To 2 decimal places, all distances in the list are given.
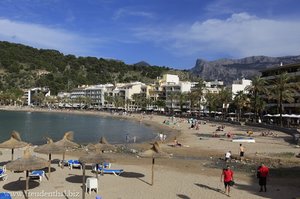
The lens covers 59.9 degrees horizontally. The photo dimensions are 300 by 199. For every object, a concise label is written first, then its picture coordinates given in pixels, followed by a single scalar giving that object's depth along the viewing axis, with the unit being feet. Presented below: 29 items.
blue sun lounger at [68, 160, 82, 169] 55.79
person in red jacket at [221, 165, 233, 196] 40.38
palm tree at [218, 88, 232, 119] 230.64
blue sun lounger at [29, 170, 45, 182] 46.19
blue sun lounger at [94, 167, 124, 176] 51.97
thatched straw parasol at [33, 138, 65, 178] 49.66
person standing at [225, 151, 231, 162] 67.64
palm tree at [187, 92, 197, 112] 269.36
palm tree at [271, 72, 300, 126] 145.12
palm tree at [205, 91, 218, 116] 249.01
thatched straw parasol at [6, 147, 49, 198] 37.91
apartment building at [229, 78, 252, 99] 300.05
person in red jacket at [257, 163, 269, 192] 42.34
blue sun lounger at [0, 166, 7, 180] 46.92
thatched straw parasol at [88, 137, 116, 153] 52.64
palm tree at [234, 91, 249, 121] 196.76
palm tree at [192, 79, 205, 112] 267.83
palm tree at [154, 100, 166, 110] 333.20
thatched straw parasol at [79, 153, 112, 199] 43.04
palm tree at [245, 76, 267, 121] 169.50
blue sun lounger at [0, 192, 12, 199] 33.50
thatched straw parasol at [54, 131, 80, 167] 51.22
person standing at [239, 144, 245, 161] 70.25
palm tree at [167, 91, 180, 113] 317.14
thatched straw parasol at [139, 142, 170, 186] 45.12
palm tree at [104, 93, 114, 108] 397.44
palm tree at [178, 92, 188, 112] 292.91
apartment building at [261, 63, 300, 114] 173.00
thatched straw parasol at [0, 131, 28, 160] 52.93
